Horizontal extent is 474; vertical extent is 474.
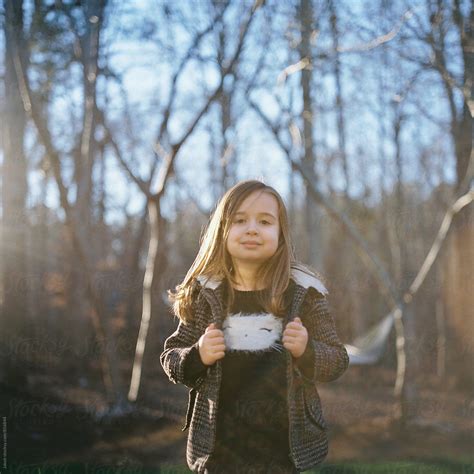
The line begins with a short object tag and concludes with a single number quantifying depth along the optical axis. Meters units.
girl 1.69
